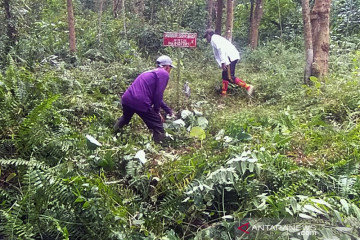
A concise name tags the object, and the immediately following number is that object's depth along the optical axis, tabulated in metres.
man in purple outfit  5.25
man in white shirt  7.83
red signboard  6.86
